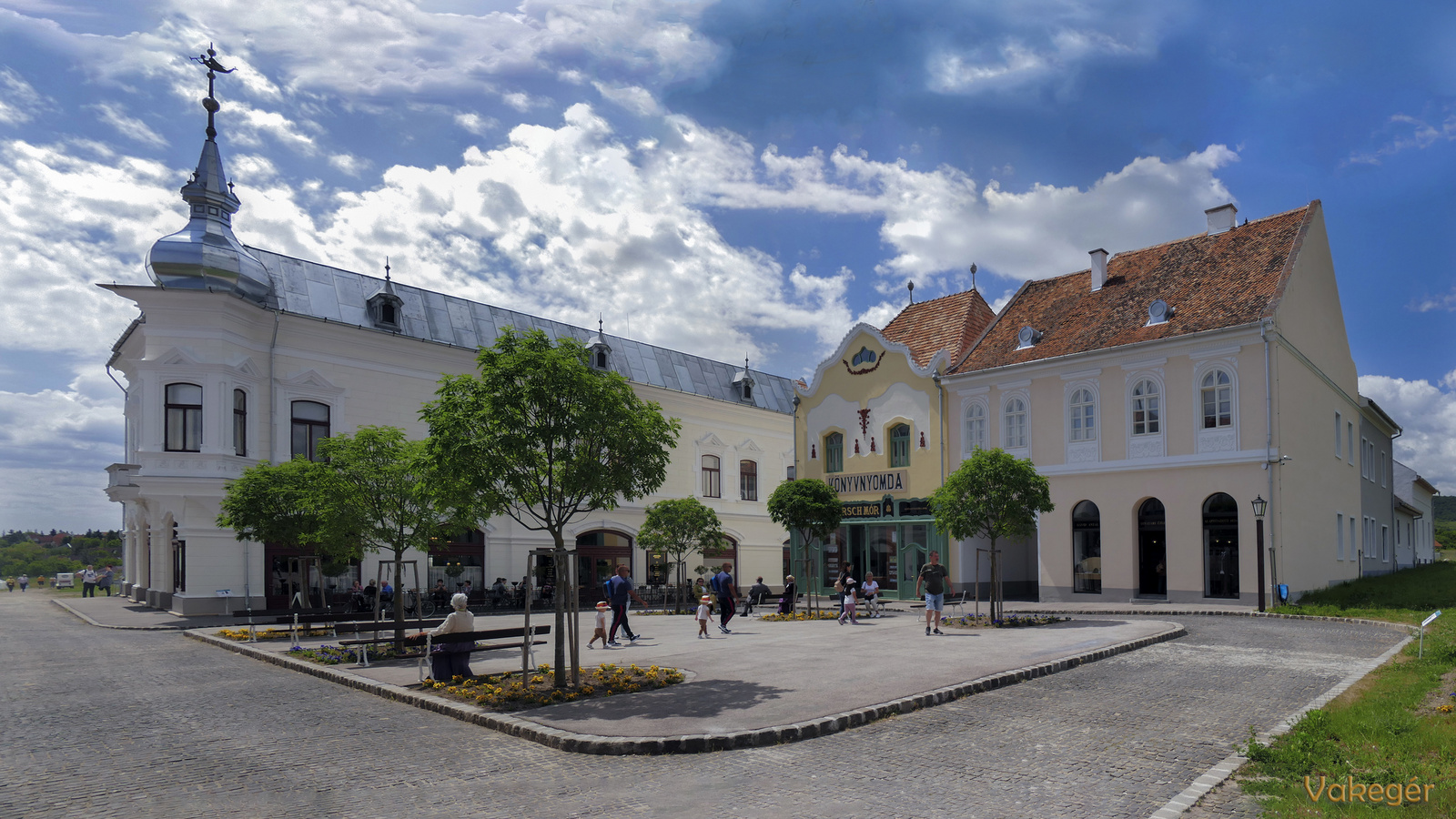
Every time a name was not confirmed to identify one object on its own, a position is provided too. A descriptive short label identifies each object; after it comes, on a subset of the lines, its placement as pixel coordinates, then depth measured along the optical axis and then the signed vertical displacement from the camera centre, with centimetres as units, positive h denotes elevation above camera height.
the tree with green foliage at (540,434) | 1209 +60
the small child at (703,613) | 1988 -316
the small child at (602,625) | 1803 -311
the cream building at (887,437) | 3325 +142
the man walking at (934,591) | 1886 -258
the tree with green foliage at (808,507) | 2750 -108
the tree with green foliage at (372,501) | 1736 -45
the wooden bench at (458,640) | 1309 -304
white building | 2802 +332
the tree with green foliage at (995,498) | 2134 -66
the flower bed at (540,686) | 1144 -295
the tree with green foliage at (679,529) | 3033 -189
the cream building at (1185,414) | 2600 +181
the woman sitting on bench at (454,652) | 1291 -261
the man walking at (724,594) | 2112 -293
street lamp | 2406 -142
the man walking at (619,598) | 1867 -261
